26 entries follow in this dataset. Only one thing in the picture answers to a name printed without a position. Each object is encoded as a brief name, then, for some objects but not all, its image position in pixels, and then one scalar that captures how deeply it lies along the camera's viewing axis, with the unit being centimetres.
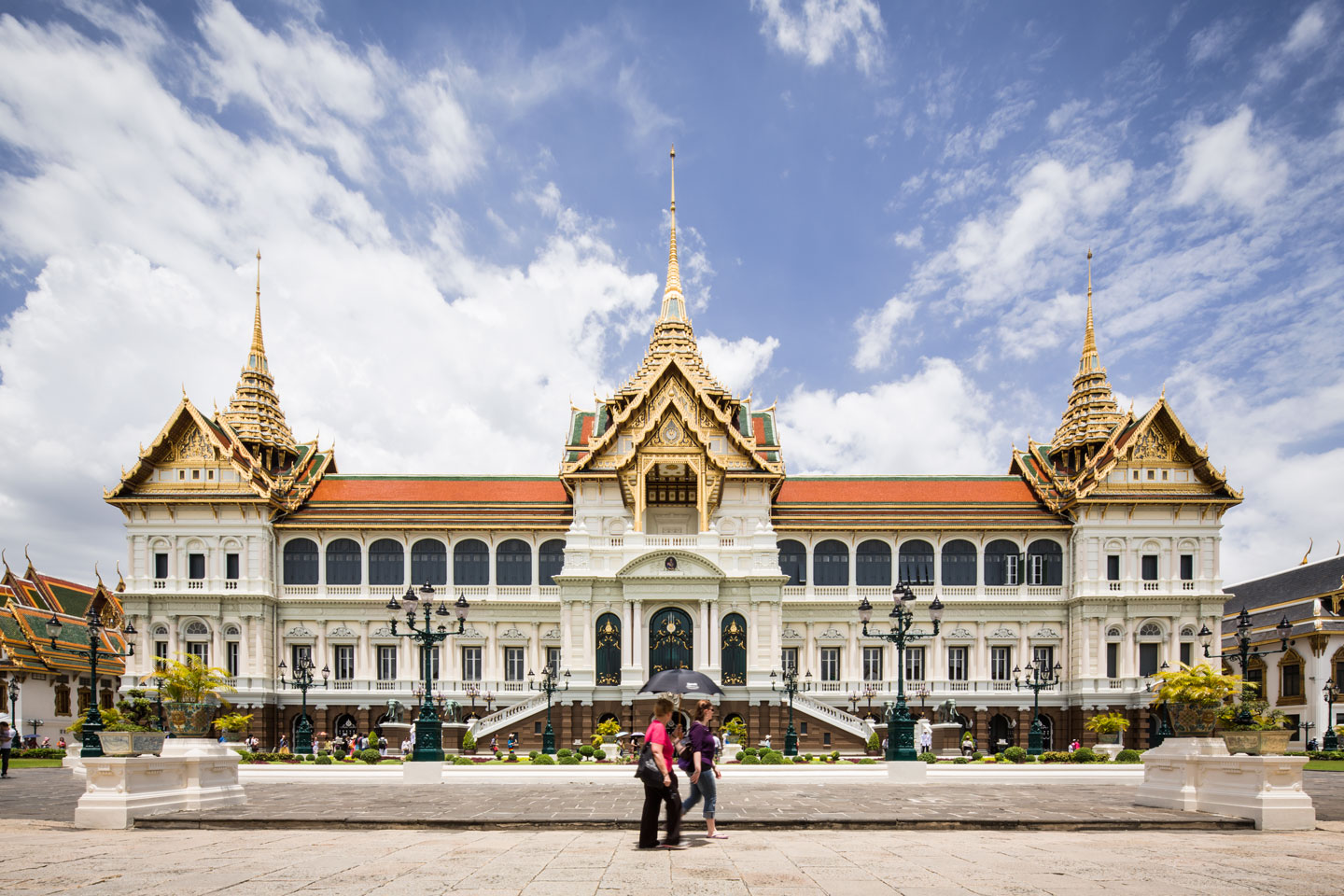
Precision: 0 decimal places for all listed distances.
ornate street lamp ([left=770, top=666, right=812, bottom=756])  3603
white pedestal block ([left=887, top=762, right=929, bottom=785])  2573
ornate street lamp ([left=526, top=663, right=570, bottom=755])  3634
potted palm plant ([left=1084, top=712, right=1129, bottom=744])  4097
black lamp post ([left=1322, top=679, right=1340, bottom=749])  4112
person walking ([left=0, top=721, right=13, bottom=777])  2867
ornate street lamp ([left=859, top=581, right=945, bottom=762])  2620
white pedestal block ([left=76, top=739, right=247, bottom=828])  1608
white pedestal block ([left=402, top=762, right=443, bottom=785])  2584
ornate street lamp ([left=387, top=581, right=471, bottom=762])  2639
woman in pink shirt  1173
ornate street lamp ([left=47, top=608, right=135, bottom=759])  1990
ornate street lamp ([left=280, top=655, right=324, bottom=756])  3519
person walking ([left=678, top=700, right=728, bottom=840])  1342
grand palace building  4716
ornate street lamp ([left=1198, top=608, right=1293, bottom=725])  2896
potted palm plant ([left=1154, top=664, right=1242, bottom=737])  1800
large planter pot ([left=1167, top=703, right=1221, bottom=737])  1812
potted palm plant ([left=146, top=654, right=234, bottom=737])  1888
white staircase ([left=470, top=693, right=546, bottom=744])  4134
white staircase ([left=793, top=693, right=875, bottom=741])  4016
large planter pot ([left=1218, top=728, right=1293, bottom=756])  1659
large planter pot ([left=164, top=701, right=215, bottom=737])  1883
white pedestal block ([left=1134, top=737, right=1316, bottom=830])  1580
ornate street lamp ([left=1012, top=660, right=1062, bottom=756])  4700
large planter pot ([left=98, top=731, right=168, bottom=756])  1698
